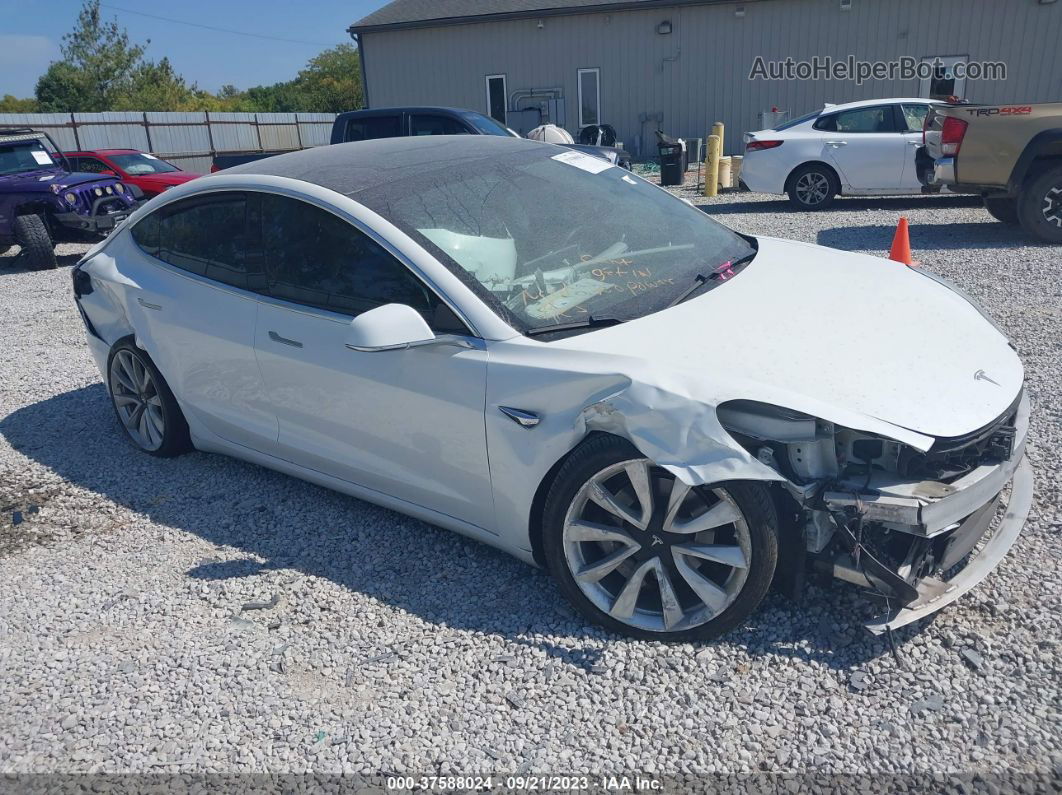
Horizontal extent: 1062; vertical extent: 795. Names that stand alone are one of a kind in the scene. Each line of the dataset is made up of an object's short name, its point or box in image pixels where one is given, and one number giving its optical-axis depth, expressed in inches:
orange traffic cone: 246.5
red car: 563.5
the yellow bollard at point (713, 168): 597.9
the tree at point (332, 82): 2176.4
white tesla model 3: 104.0
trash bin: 645.3
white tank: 629.4
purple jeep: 452.4
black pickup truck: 475.5
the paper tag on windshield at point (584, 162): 162.6
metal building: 793.6
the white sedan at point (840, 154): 471.8
